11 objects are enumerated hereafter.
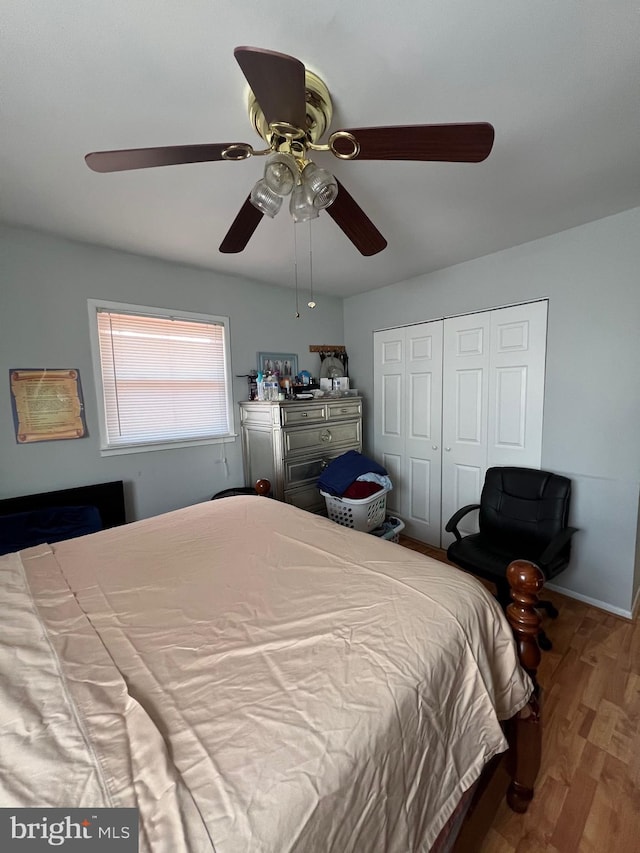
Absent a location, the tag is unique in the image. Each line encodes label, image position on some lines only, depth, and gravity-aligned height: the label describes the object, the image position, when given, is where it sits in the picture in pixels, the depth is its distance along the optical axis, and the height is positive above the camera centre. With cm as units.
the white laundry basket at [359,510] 259 -97
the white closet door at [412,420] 304 -31
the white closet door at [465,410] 270 -19
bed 57 -67
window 239 +14
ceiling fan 83 +74
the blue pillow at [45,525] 195 -80
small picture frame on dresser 313 +27
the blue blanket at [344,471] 267 -68
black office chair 196 -94
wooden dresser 269 -44
